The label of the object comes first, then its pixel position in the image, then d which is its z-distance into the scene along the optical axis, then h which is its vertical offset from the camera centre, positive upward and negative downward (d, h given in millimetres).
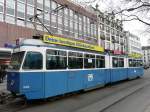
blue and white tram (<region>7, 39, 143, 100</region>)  5559 -462
